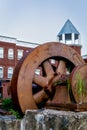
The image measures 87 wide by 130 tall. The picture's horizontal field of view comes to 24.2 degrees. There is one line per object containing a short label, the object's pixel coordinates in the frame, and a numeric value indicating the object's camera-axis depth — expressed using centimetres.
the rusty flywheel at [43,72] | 368
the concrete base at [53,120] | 202
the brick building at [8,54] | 3020
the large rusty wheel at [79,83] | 267
